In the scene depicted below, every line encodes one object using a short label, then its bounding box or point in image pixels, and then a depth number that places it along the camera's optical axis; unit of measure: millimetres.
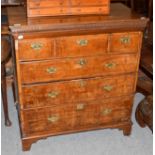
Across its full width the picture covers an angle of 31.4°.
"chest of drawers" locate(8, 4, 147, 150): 1751
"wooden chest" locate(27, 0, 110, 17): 1814
